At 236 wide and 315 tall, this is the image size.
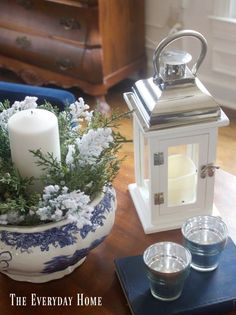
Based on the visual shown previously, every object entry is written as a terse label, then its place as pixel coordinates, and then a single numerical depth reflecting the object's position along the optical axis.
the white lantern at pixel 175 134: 1.01
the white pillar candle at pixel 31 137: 0.89
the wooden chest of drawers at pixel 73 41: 2.31
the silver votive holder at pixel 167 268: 0.86
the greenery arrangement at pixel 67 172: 0.86
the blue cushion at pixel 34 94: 1.45
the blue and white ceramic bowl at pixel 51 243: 0.88
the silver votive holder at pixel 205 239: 0.92
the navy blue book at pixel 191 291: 0.88
